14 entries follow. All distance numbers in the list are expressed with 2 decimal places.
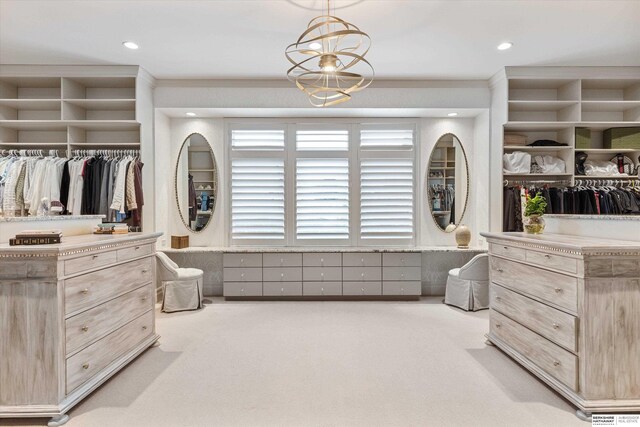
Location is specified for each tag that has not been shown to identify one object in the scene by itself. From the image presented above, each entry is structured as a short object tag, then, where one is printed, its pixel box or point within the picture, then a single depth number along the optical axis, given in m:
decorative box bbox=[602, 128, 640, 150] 4.24
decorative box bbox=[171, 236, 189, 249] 4.73
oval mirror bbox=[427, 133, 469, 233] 4.98
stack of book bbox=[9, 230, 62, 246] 2.04
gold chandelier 2.42
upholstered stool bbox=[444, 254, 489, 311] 4.12
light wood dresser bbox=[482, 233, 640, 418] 1.99
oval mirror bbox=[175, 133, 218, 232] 4.96
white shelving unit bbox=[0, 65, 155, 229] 4.06
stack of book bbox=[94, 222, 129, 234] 2.90
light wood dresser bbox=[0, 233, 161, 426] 1.95
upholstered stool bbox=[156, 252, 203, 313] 4.13
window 4.89
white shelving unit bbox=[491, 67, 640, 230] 4.11
